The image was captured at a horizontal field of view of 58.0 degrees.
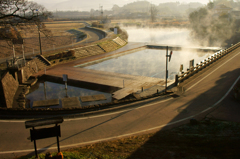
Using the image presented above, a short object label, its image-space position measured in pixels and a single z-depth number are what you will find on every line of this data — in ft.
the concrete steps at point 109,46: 125.09
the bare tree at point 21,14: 46.91
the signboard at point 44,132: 19.88
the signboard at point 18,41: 63.66
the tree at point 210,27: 187.06
